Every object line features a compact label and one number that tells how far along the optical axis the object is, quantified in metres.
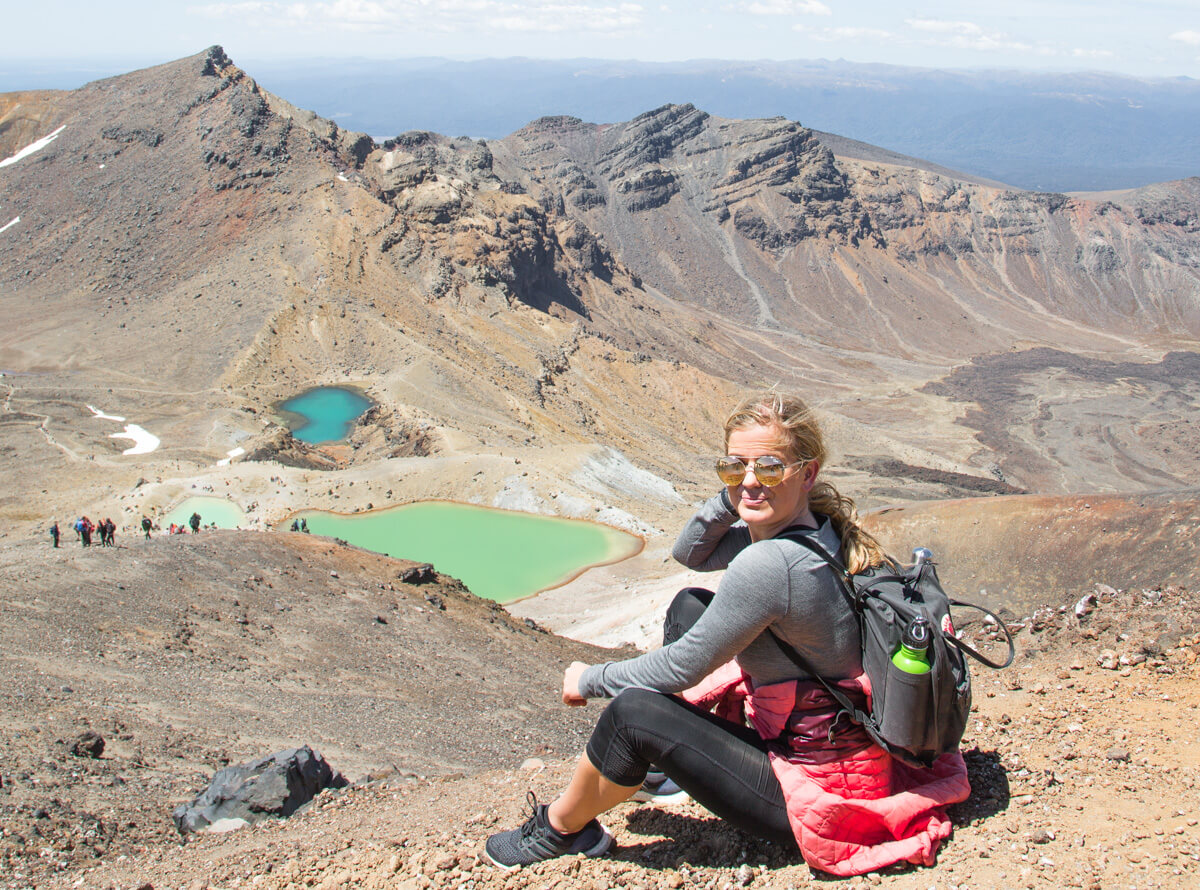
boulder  7.45
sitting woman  4.17
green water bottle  3.87
